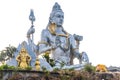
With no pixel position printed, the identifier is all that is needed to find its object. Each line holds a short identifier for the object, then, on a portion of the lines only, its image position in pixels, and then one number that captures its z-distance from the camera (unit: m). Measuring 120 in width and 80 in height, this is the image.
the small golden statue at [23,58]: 16.62
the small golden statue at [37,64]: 15.45
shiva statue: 24.30
